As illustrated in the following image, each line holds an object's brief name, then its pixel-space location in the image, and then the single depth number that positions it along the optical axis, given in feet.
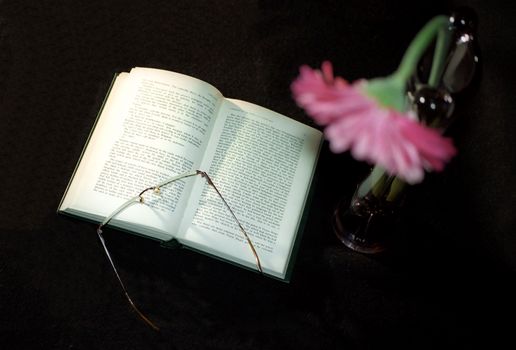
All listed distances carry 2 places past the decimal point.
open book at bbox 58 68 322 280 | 2.43
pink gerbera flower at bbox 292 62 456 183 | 1.13
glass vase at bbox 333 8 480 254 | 1.53
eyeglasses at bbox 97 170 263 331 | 2.39
